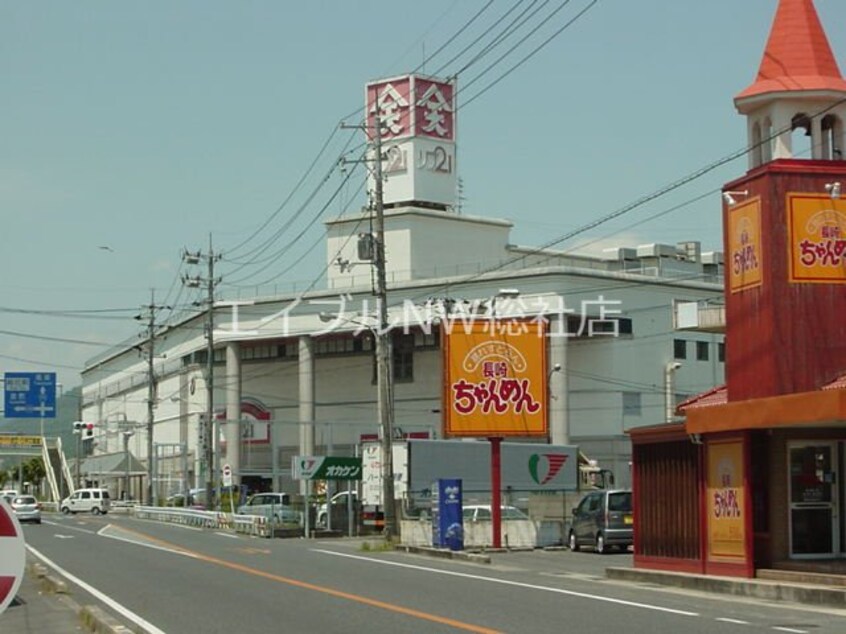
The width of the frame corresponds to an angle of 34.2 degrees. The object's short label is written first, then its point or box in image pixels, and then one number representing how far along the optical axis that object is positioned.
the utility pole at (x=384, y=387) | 39.38
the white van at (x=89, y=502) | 83.94
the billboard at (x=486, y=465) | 49.06
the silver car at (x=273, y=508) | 47.97
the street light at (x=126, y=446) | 93.99
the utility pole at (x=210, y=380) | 62.50
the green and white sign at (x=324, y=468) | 47.31
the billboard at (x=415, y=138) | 83.81
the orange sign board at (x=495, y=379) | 36.56
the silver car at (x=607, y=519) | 35.31
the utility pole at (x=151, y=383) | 77.97
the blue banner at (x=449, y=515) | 35.28
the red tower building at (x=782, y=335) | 22.12
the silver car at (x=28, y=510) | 62.16
